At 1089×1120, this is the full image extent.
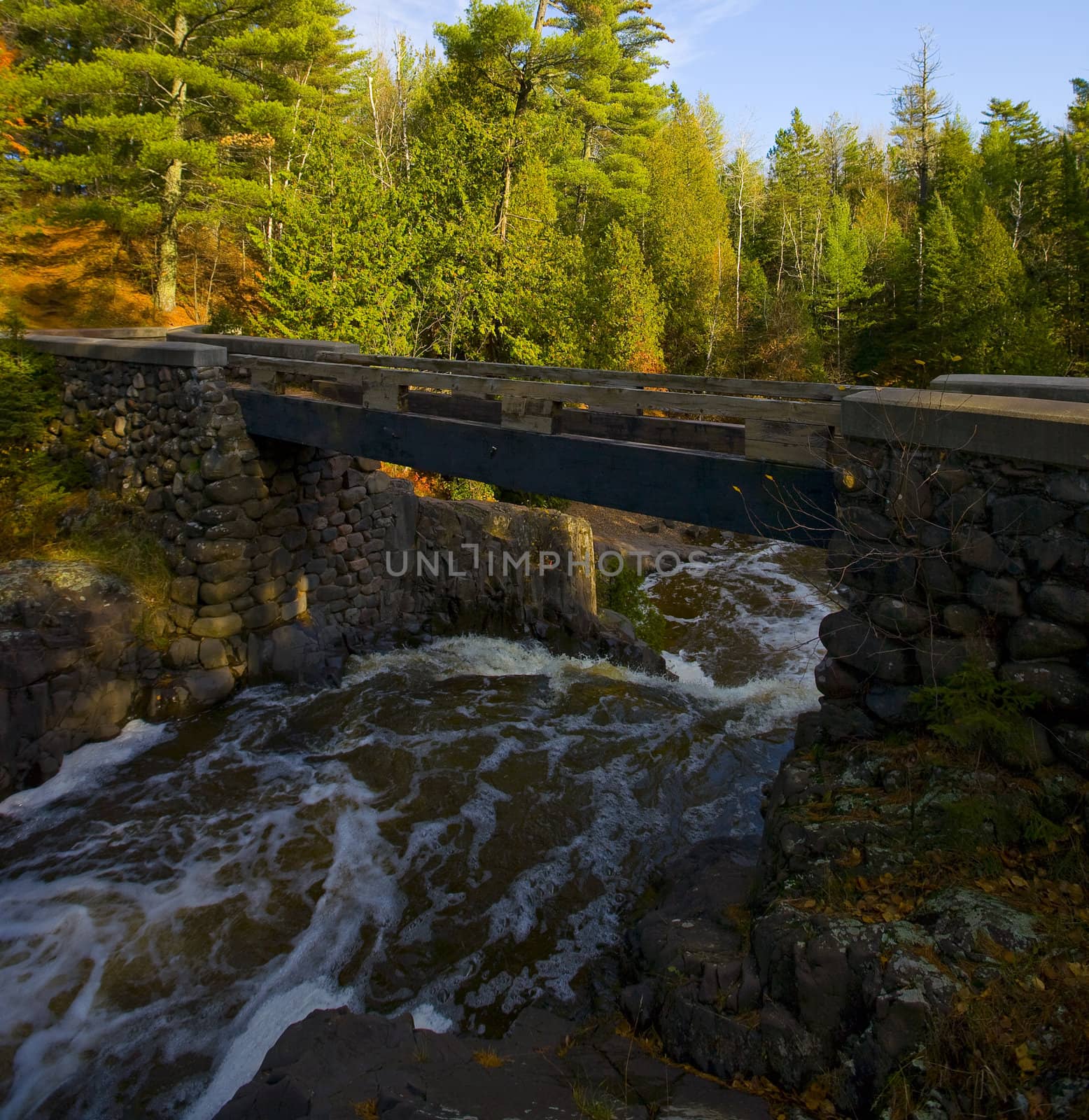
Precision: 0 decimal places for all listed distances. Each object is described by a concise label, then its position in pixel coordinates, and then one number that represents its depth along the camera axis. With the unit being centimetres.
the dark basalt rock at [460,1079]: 338
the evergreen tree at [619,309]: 2406
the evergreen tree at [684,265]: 3042
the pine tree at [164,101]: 1727
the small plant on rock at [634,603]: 1407
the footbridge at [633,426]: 444
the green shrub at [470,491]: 1800
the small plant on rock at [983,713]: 411
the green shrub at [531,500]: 2022
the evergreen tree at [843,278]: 3272
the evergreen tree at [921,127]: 3403
